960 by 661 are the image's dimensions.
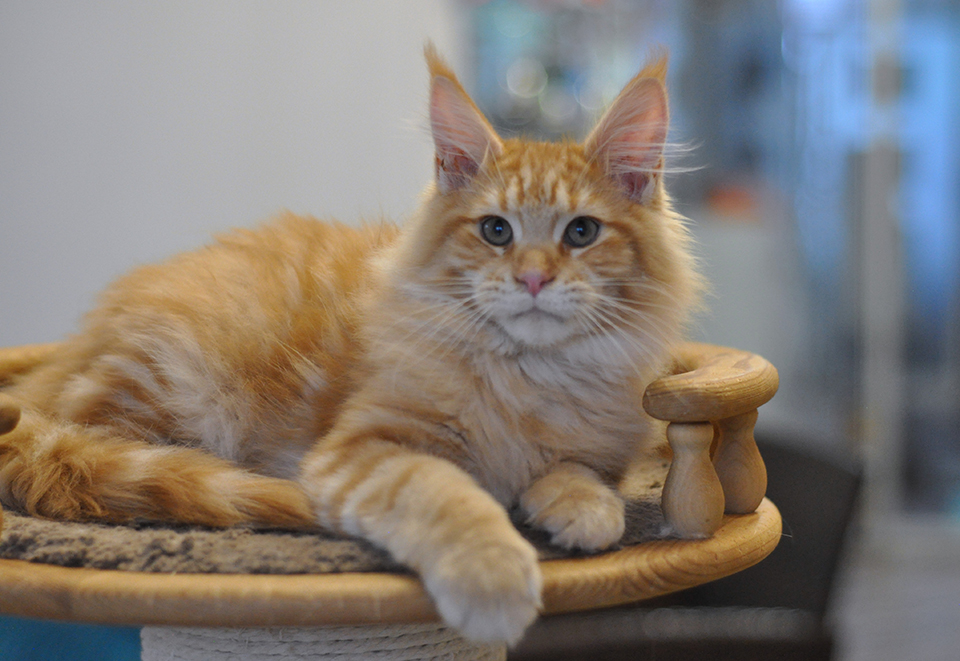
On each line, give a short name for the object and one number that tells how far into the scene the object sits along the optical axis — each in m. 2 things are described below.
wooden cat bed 0.68
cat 0.75
